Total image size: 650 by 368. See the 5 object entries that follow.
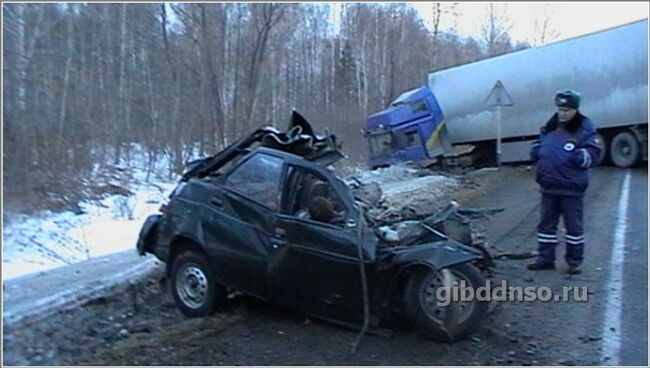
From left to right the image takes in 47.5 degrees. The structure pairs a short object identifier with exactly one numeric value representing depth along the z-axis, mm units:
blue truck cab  22625
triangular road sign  20344
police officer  7105
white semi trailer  19547
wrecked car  5500
